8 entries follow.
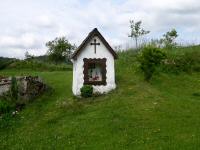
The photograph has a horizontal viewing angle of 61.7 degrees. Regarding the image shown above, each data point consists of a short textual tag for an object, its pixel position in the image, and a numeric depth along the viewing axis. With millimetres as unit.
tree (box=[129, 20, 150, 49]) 21374
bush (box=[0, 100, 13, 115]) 12185
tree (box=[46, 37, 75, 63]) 25715
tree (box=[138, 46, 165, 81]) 14957
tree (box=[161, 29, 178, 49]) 20702
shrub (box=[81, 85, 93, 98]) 13424
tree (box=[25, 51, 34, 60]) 27046
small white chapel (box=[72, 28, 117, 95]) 13919
